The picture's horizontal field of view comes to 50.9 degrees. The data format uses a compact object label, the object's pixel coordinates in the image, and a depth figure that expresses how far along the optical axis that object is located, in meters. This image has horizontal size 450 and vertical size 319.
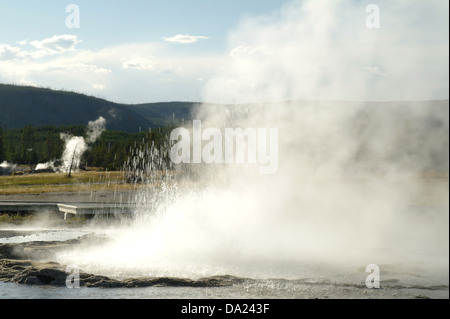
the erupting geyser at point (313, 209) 15.04
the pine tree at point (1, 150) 94.46
